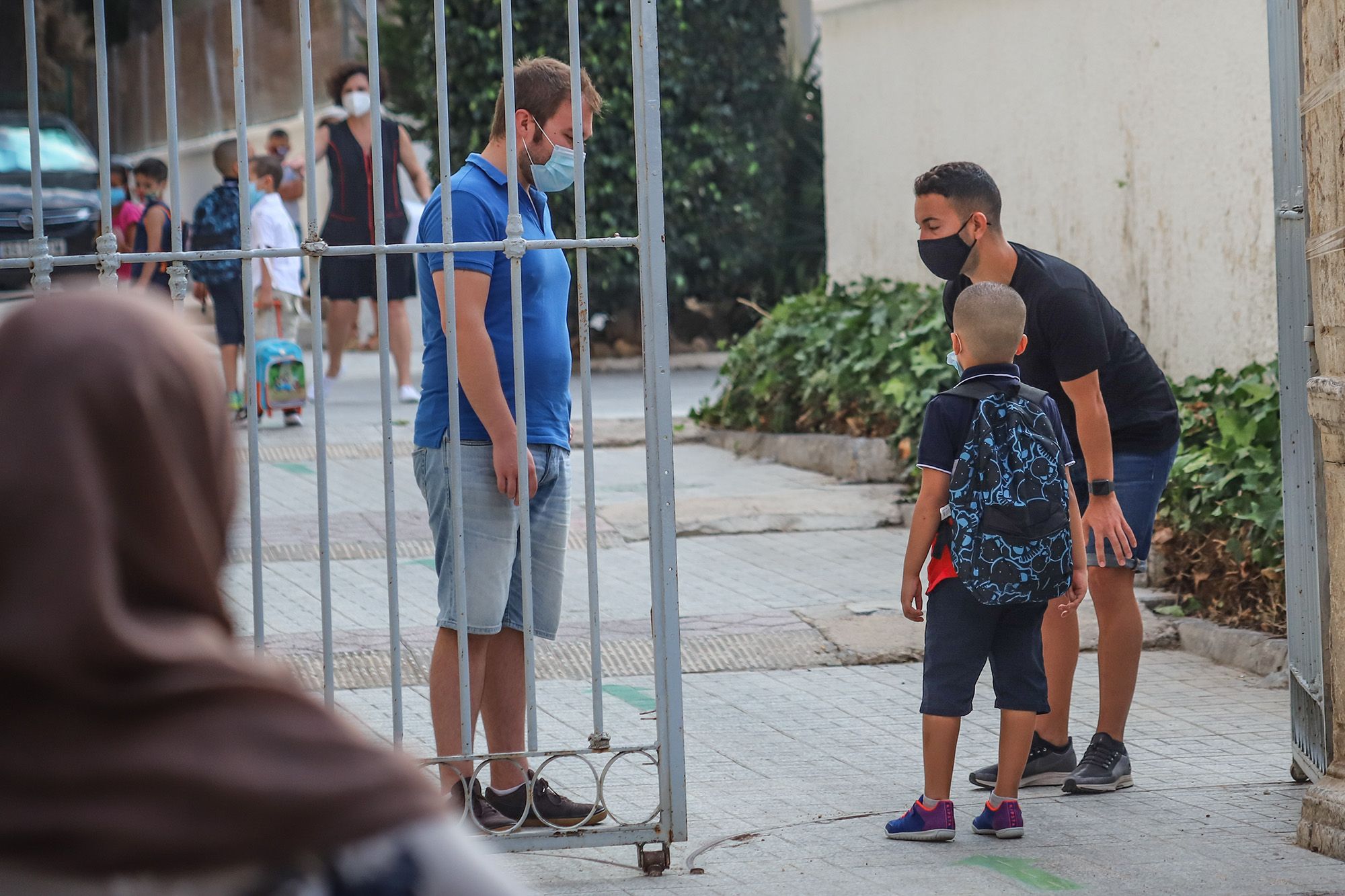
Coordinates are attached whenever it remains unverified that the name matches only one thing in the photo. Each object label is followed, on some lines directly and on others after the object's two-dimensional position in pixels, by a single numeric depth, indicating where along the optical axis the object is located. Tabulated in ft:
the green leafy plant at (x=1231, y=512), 41.06
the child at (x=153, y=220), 77.10
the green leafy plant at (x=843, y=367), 62.39
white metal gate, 25.43
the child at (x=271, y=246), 71.82
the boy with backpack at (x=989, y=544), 27.04
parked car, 101.71
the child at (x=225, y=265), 68.69
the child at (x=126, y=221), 90.74
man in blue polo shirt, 26.84
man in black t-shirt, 29.89
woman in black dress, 73.00
